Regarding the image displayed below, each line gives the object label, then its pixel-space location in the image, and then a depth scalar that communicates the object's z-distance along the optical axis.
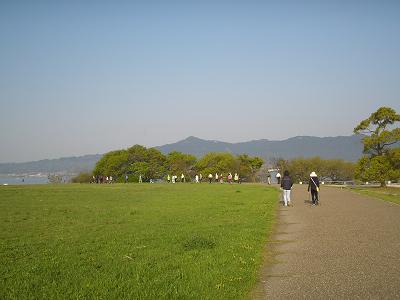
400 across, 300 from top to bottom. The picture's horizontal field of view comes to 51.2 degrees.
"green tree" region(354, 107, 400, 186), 44.19
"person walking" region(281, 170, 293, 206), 23.44
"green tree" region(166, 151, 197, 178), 103.19
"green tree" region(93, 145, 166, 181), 100.12
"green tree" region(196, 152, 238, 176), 103.14
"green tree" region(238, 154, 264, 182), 111.25
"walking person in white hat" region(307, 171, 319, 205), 23.34
